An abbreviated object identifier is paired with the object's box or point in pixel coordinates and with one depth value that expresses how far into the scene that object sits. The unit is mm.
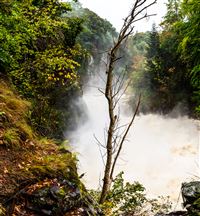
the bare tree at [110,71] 6180
